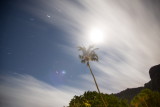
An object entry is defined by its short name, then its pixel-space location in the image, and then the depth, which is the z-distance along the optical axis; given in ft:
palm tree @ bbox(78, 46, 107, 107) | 91.77
